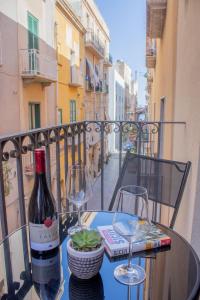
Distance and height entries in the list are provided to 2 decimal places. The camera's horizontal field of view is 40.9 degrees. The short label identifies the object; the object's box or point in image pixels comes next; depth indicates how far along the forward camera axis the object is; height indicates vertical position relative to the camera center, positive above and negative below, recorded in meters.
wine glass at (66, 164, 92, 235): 1.08 -0.26
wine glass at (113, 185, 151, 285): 0.80 -0.33
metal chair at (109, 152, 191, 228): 1.61 -0.37
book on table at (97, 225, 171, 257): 0.90 -0.42
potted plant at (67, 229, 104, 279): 0.73 -0.37
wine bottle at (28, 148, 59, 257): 0.81 -0.30
